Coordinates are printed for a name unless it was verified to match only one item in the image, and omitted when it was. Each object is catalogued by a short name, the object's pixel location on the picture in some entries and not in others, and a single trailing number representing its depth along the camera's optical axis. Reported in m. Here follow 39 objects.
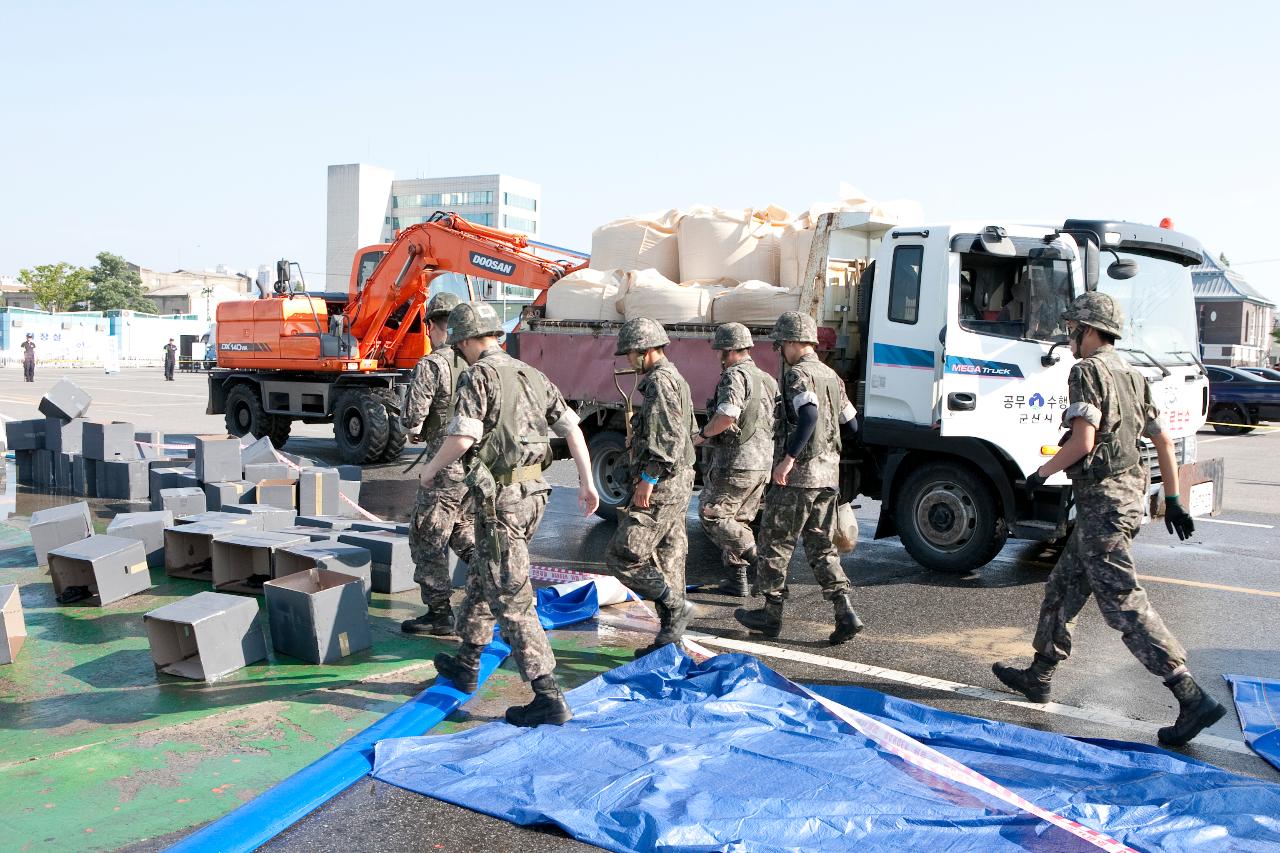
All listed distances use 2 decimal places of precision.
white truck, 7.05
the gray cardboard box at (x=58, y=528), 7.18
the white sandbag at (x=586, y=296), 9.55
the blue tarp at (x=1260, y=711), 4.39
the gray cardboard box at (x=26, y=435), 11.48
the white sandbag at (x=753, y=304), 8.27
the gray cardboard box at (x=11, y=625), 5.33
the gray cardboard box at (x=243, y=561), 6.56
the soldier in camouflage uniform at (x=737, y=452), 6.29
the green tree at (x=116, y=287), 89.12
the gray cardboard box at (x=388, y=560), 6.82
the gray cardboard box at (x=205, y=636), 5.02
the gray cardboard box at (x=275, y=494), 8.54
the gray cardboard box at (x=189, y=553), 7.00
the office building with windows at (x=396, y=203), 95.88
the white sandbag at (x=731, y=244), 8.89
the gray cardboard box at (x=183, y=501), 7.98
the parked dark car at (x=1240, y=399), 22.00
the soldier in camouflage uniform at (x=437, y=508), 5.82
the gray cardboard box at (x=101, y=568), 6.37
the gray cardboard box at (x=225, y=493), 8.32
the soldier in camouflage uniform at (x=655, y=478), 5.63
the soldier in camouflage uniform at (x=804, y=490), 5.83
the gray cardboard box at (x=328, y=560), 5.98
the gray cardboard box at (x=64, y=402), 11.23
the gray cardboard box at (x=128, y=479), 10.27
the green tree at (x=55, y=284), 78.62
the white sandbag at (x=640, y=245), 9.63
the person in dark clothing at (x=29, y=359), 34.62
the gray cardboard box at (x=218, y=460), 8.89
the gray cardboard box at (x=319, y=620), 5.30
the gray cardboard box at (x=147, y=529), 6.98
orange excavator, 13.68
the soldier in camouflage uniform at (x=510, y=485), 4.43
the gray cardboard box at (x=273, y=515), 7.38
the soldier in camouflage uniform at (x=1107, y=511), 4.54
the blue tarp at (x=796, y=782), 3.49
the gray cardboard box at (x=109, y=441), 10.46
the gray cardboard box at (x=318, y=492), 8.75
